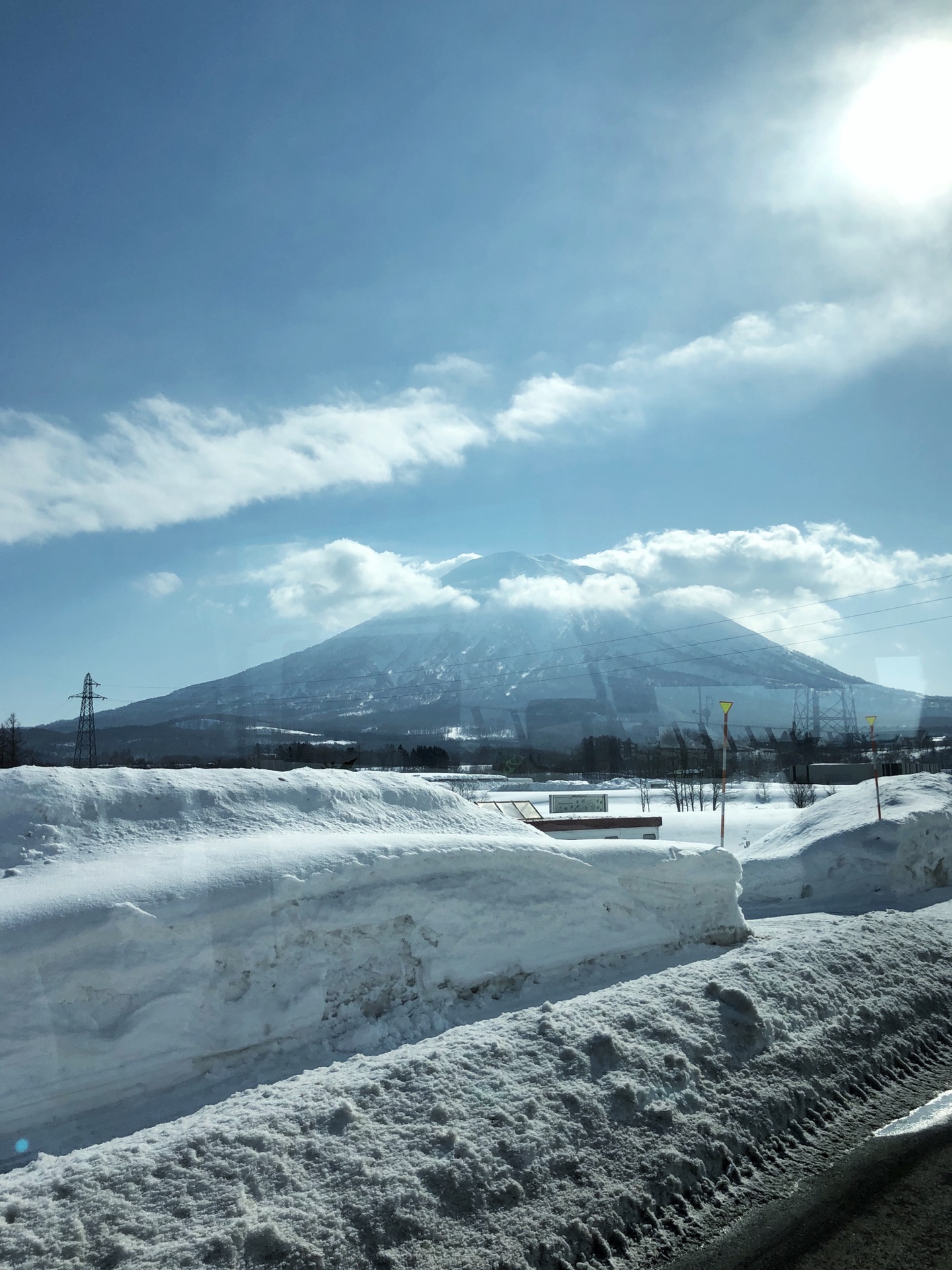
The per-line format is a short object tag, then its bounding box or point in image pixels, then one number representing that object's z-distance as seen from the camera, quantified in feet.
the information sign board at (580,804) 65.67
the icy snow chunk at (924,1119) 15.21
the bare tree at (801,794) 121.70
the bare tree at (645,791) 135.95
